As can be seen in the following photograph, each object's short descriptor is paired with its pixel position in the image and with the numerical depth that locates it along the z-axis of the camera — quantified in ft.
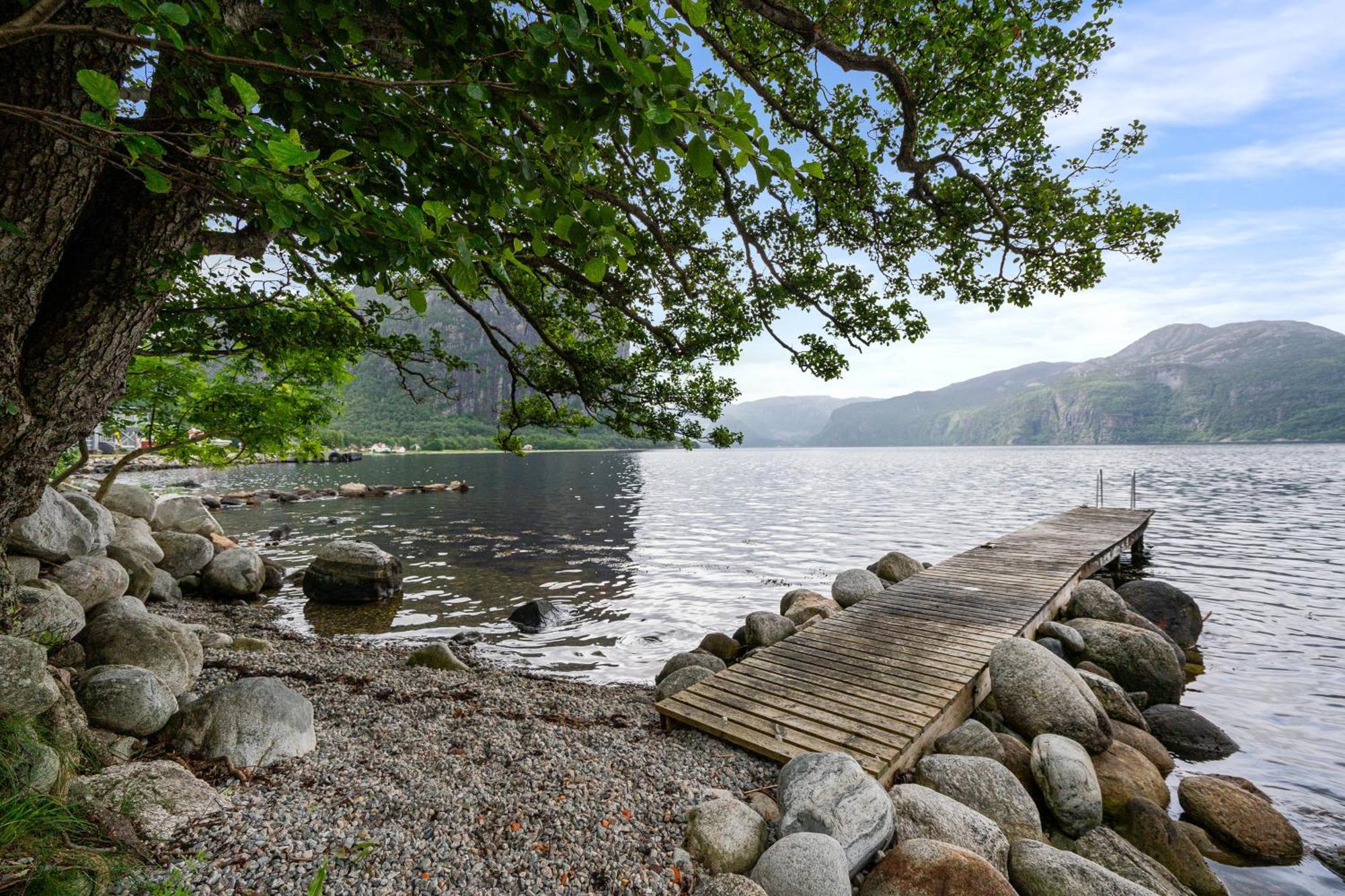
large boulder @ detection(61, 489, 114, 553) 35.04
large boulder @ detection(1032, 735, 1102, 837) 19.85
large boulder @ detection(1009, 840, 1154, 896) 15.10
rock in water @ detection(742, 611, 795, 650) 36.99
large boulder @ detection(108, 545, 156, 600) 39.50
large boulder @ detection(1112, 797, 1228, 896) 18.48
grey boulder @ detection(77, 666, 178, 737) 16.43
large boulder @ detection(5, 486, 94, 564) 28.19
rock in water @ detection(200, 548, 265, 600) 51.72
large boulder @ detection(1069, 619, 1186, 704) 32.09
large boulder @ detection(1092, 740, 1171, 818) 21.95
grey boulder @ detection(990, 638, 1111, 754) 23.77
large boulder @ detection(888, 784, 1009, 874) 16.48
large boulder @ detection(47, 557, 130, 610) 28.07
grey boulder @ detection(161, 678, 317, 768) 16.64
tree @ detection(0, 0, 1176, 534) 7.74
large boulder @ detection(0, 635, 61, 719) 12.99
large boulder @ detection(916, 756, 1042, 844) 18.58
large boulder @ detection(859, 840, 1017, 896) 14.21
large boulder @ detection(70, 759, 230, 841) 12.65
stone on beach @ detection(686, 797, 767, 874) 14.92
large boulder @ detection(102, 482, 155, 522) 53.67
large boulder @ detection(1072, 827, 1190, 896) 17.49
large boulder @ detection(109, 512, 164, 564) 43.70
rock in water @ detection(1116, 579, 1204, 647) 42.32
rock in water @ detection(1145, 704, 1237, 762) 27.76
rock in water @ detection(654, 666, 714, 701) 27.76
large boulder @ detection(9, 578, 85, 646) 18.78
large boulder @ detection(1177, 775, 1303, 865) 20.65
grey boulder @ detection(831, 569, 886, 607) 44.11
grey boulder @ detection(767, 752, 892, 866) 15.78
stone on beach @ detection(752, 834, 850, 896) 13.89
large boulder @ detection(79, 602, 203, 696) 20.96
